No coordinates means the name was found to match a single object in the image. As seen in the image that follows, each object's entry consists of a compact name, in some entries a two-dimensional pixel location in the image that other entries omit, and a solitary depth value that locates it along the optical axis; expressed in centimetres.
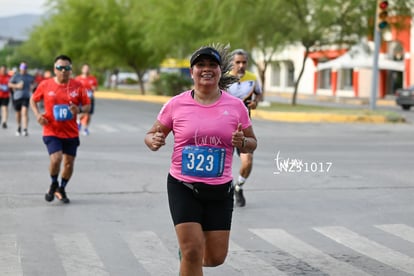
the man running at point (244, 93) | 1044
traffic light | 2552
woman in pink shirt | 568
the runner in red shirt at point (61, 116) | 1045
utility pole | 2562
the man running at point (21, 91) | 2139
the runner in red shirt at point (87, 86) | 2161
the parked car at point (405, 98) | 4138
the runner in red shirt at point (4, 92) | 2317
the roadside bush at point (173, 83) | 4778
